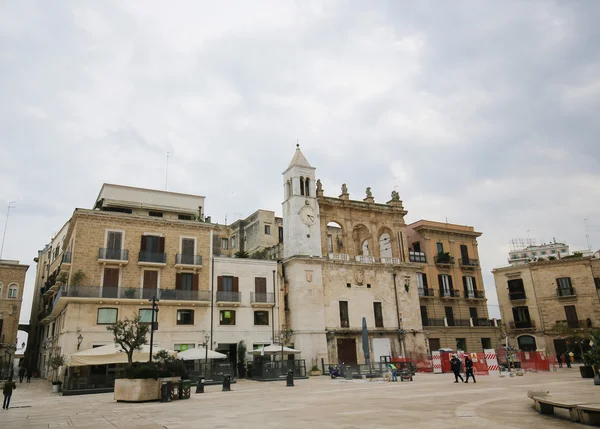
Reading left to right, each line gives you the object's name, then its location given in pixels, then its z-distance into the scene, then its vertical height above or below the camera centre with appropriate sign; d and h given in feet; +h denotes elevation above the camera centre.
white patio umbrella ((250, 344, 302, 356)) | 101.40 +0.80
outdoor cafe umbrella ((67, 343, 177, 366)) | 78.23 +1.01
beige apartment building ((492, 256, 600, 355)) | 155.02 +14.04
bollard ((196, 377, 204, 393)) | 75.31 -4.62
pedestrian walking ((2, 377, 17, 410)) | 57.93 -3.20
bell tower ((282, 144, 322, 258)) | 128.77 +39.69
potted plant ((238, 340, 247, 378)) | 109.60 -0.77
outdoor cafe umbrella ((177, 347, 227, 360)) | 89.52 +0.69
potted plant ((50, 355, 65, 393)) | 83.10 -0.59
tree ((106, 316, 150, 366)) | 68.49 +3.68
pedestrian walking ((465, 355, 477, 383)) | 75.66 -3.56
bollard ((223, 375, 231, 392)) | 77.00 -4.57
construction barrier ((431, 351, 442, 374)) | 110.52 -3.86
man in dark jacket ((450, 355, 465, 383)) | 76.48 -3.19
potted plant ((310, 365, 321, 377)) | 116.32 -4.66
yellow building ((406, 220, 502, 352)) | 149.07 +19.33
